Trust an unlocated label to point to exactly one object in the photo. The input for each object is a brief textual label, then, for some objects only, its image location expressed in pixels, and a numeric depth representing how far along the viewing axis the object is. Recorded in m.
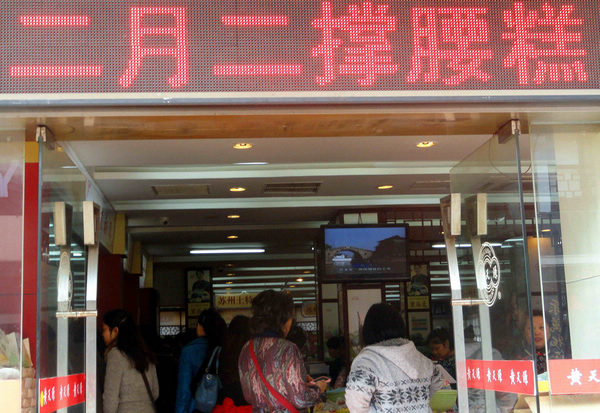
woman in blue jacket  4.99
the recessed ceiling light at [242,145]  5.23
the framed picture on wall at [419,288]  8.70
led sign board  2.31
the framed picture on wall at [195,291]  13.02
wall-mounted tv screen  7.57
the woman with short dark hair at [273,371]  3.93
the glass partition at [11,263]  2.51
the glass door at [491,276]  2.74
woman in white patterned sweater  3.28
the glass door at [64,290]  2.62
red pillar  2.94
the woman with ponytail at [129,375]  4.62
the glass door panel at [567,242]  2.63
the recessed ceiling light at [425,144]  5.43
